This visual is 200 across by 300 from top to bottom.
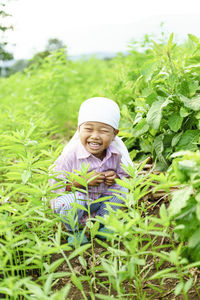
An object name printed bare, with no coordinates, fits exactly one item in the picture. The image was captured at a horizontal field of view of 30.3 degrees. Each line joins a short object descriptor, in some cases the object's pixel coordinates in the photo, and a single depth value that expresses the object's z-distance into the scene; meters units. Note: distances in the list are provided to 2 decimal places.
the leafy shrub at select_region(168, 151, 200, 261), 1.44
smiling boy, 2.53
